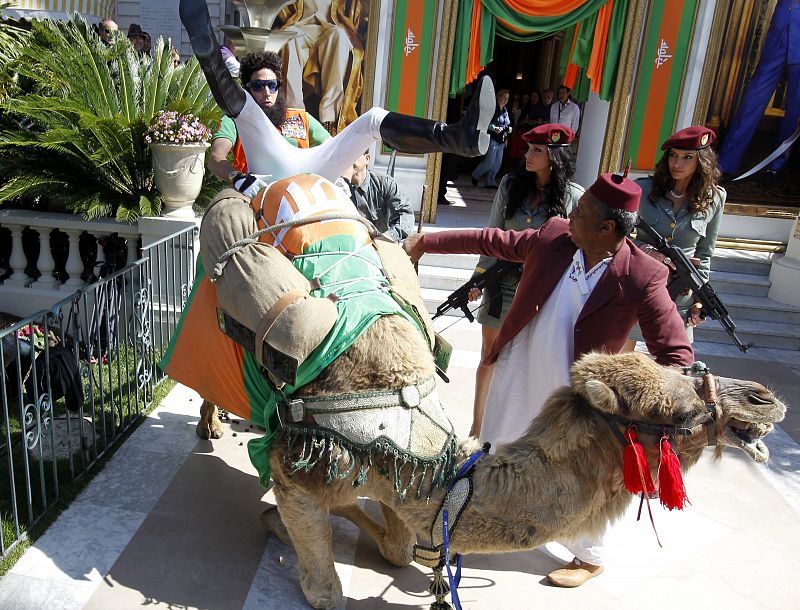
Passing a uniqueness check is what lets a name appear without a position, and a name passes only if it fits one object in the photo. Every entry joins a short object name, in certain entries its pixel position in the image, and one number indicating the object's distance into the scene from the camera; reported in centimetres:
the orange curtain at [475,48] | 853
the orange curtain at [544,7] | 841
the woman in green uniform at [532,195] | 412
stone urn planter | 519
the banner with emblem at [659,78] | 862
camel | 212
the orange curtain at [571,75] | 1041
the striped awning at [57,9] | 1166
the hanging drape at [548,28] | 846
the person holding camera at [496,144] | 1134
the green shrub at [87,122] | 575
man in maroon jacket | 284
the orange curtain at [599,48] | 859
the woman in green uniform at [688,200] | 417
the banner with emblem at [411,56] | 863
